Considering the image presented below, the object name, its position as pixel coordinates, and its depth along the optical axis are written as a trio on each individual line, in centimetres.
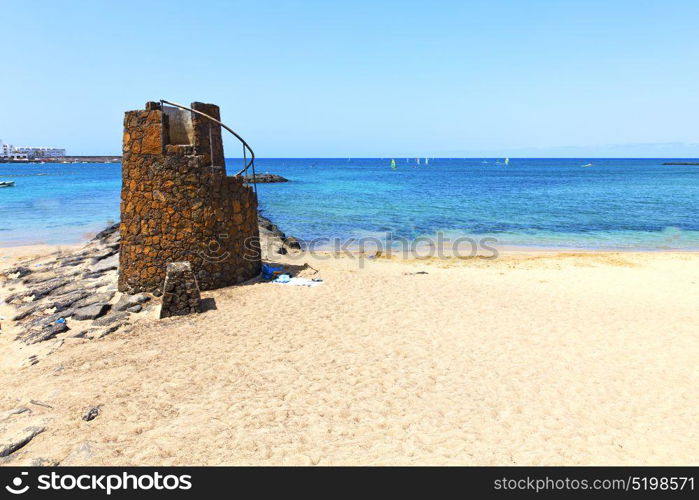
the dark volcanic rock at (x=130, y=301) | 885
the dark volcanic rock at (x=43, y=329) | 762
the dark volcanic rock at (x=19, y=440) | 445
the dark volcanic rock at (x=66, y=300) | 923
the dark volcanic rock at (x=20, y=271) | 1241
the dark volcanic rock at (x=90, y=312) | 851
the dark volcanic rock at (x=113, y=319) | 822
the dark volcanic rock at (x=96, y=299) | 915
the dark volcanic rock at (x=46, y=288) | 1033
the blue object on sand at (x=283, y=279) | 1109
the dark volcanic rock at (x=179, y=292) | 846
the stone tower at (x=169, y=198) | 923
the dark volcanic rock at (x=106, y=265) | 1196
